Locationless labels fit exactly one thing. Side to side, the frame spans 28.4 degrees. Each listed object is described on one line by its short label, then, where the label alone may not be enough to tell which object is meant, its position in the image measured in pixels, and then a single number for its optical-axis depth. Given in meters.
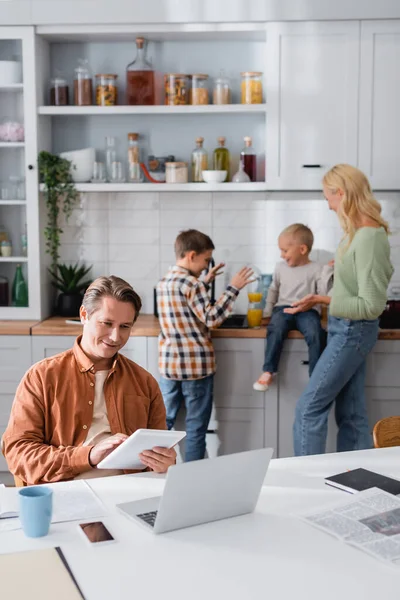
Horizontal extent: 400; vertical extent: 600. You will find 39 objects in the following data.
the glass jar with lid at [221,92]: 4.21
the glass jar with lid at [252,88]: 4.17
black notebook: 1.96
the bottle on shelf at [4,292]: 4.27
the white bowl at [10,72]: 4.10
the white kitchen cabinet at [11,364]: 4.01
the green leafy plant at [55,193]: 4.14
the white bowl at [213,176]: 4.14
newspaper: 1.62
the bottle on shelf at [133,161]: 4.29
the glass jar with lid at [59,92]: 4.22
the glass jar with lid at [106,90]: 4.23
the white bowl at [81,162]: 4.27
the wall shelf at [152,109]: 4.10
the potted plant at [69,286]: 4.34
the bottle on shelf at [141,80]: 4.21
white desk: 1.42
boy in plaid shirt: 3.68
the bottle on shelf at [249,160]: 4.26
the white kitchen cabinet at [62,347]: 3.97
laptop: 1.62
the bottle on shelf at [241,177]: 4.18
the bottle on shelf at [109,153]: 4.37
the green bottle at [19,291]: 4.27
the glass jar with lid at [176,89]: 4.18
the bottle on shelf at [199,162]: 4.27
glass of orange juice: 3.99
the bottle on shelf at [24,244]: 4.25
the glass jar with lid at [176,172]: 4.20
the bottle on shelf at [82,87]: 4.23
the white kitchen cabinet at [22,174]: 4.09
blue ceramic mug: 1.62
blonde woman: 3.41
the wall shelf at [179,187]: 4.12
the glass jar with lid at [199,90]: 4.20
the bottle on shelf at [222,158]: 4.27
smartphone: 1.62
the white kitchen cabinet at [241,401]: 3.92
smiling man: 2.10
